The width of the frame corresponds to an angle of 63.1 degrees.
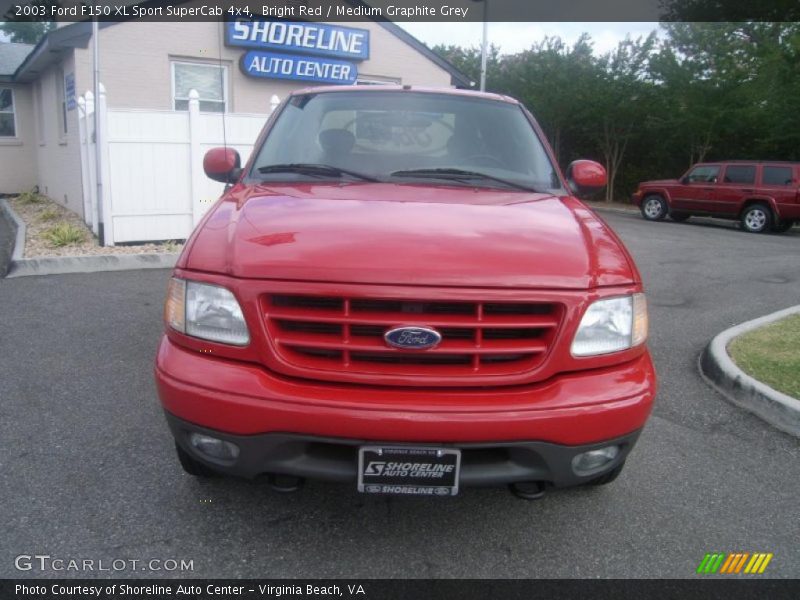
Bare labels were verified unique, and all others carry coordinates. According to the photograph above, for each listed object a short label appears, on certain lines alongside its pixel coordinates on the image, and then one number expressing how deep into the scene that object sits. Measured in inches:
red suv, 598.2
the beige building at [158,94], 344.5
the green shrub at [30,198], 600.7
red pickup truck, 85.8
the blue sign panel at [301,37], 533.3
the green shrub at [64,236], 335.9
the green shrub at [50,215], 453.1
